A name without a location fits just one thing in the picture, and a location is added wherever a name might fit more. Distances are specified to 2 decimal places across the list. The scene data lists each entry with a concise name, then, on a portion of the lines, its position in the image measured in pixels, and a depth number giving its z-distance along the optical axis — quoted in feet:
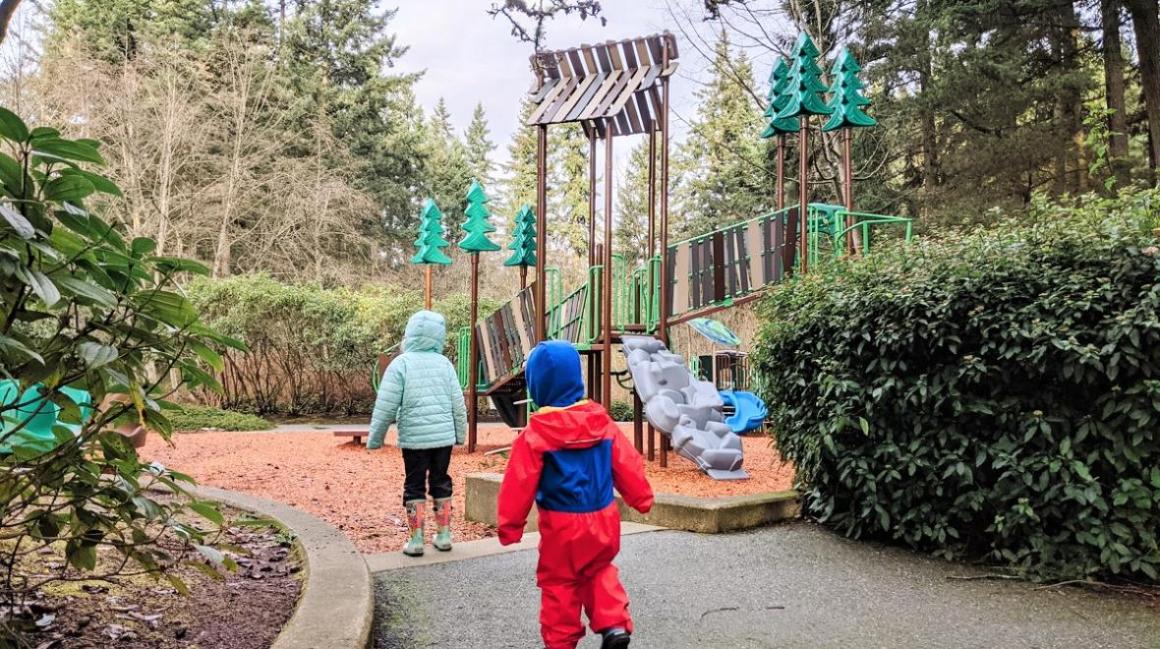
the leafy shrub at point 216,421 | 47.34
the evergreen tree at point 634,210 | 130.31
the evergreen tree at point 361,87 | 93.45
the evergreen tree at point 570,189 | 130.52
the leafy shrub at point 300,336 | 57.16
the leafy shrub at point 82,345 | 6.00
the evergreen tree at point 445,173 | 109.60
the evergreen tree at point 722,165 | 85.20
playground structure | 28.50
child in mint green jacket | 16.53
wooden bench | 38.50
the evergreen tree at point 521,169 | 135.18
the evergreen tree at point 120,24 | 81.05
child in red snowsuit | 9.81
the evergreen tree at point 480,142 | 172.04
